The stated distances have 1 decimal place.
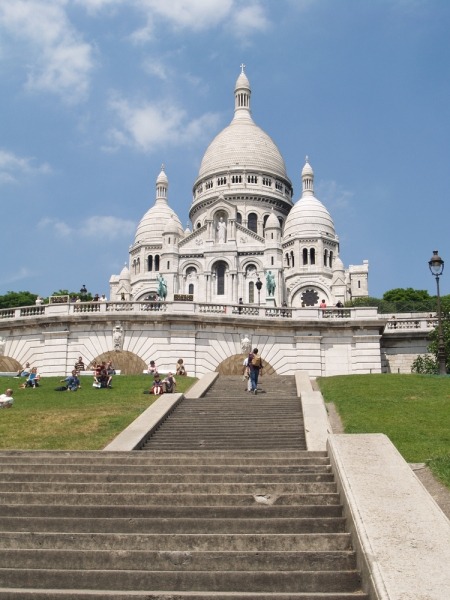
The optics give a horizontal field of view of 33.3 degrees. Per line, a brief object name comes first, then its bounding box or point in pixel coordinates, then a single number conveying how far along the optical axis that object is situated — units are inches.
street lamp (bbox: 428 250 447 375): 941.2
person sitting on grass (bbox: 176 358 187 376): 1078.7
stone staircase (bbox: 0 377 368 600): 283.3
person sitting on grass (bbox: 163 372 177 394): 826.2
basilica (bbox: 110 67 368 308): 3284.9
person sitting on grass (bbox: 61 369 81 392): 903.7
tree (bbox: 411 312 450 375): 1162.6
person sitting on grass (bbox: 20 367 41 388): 968.3
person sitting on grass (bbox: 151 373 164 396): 817.5
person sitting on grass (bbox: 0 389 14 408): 746.8
